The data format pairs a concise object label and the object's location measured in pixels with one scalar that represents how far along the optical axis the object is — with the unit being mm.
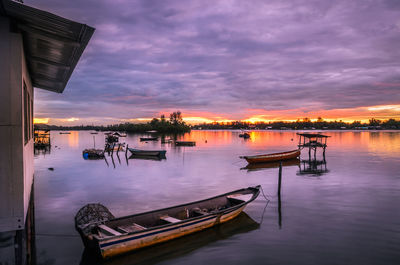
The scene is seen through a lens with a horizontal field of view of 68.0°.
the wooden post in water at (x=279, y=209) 14686
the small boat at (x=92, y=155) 46541
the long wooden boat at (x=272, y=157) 39719
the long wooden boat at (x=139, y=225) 9602
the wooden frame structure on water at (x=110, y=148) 54469
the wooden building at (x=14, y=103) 7434
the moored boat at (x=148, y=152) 48572
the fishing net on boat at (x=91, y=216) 10021
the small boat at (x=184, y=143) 78812
